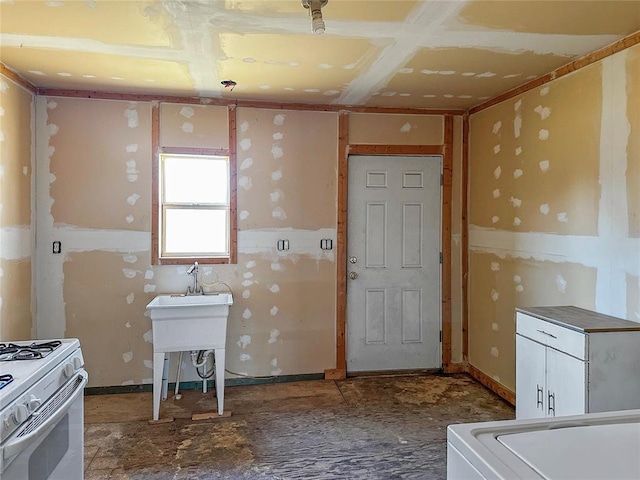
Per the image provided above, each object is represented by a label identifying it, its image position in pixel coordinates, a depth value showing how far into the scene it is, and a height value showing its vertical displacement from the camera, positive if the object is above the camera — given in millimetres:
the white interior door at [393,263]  4074 -290
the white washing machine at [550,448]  927 -520
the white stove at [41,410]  1319 -629
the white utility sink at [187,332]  3146 -755
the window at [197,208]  3789 +228
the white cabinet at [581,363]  2201 -703
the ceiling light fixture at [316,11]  1936 +1036
